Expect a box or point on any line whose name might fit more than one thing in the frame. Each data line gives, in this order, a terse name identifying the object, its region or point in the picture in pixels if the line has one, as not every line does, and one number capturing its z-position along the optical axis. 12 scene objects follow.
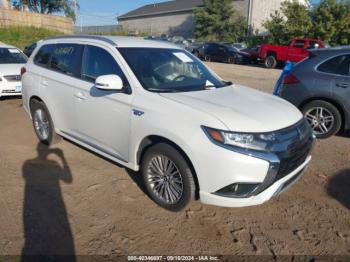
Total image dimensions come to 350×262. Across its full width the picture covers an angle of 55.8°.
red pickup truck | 19.95
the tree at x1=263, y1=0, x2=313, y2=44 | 29.72
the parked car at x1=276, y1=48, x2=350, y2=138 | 5.79
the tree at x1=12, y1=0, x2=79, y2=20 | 43.06
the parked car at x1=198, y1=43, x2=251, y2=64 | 24.44
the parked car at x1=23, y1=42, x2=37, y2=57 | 19.11
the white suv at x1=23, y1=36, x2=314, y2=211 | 3.03
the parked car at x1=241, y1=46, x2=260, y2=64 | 23.94
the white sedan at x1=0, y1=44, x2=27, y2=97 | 8.62
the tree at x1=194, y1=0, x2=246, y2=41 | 42.72
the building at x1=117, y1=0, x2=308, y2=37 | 43.59
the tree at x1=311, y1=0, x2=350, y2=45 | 28.17
